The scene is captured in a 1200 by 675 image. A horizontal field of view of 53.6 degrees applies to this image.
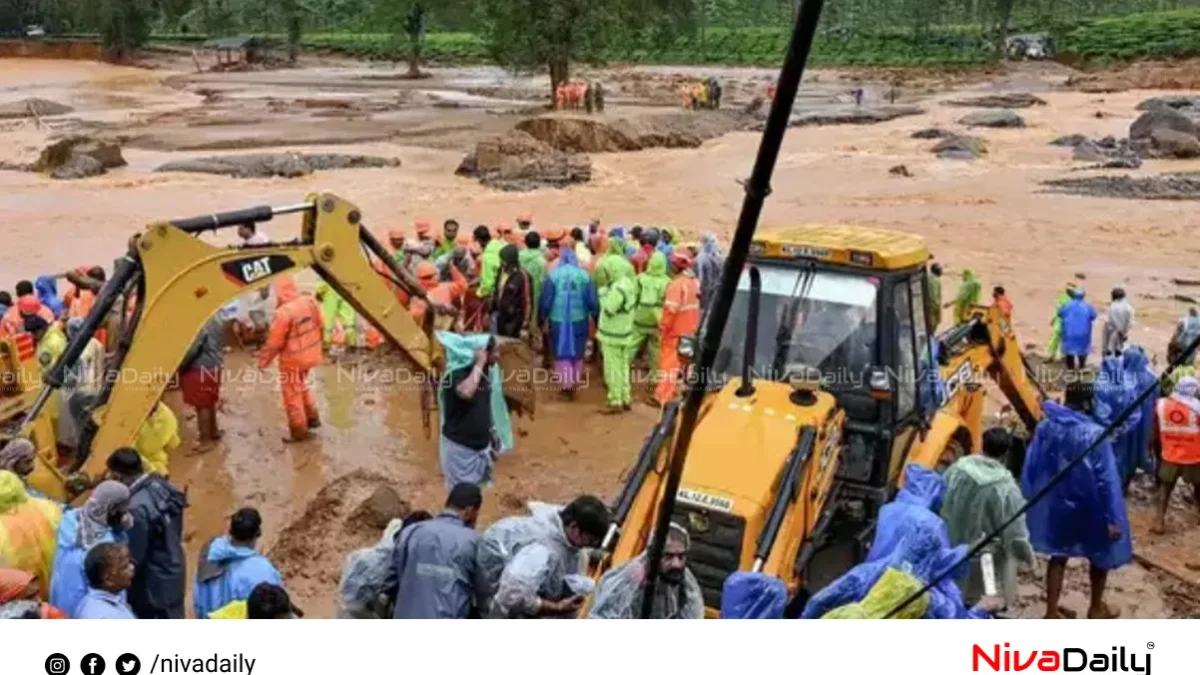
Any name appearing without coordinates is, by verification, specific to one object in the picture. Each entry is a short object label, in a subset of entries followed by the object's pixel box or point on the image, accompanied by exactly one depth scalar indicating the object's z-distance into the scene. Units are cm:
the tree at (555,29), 3916
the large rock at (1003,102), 4819
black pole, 230
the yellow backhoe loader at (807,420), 607
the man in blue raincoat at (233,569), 557
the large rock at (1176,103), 4393
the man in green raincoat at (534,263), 1255
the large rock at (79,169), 2995
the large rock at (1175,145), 3341
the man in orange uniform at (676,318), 1127
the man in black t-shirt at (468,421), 861
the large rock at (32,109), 4500
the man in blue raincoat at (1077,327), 1308
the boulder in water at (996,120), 4150
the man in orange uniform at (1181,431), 870
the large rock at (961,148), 3422
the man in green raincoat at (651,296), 1159
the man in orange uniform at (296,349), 1046
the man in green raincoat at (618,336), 1140
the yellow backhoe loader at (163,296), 759
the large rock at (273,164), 3038
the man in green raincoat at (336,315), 1340
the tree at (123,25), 6900
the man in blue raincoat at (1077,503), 722
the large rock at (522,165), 2908
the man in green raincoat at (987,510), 658
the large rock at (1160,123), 3534
